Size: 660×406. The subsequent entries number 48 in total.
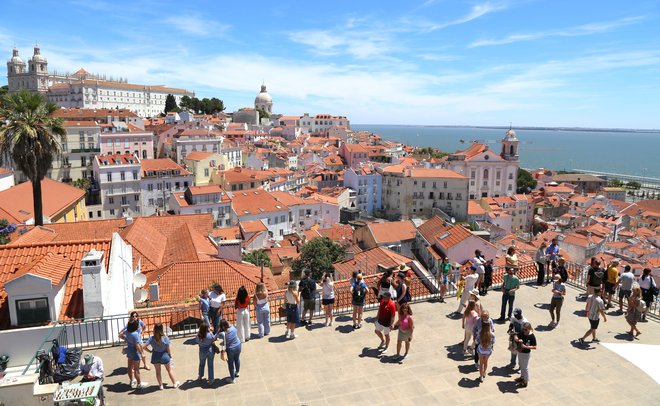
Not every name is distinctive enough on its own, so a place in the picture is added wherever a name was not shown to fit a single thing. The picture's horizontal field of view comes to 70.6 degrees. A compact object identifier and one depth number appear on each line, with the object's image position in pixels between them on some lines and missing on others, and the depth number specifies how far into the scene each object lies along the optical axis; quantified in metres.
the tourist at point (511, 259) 12.77
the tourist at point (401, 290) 10.87
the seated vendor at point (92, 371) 7.68
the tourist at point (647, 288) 11.88
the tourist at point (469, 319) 9.31
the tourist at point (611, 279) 12.36
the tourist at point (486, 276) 13.09
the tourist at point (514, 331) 8.92
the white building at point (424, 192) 76.31
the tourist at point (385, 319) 9.55
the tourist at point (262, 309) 10.16
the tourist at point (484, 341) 8.62
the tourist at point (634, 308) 10.37
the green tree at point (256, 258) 35.47
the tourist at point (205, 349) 8.24
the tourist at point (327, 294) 10.80
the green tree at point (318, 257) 33.38
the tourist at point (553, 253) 14.05
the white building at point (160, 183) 58.50
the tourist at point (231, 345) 8.39
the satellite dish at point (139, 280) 14.85
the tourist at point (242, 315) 9.94
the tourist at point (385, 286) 10.72
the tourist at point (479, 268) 12.72
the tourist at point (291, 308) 10.25
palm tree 20.81
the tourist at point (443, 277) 12.60
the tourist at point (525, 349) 8.47
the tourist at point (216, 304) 10.27
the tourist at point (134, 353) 8.18
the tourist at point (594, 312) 9.97
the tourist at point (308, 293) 10.83
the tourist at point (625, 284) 11.84
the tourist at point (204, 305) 10.21
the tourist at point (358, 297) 10.64
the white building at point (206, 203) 52.81
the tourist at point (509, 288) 10.95
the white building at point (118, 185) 56.66
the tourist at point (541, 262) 13.90
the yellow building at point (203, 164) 64.88
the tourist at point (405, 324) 9.17
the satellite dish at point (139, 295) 14.66
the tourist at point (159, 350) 8.17
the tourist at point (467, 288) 11.41
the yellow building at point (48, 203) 27.83
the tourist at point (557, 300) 10.95
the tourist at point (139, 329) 8.54
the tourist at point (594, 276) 11.84
